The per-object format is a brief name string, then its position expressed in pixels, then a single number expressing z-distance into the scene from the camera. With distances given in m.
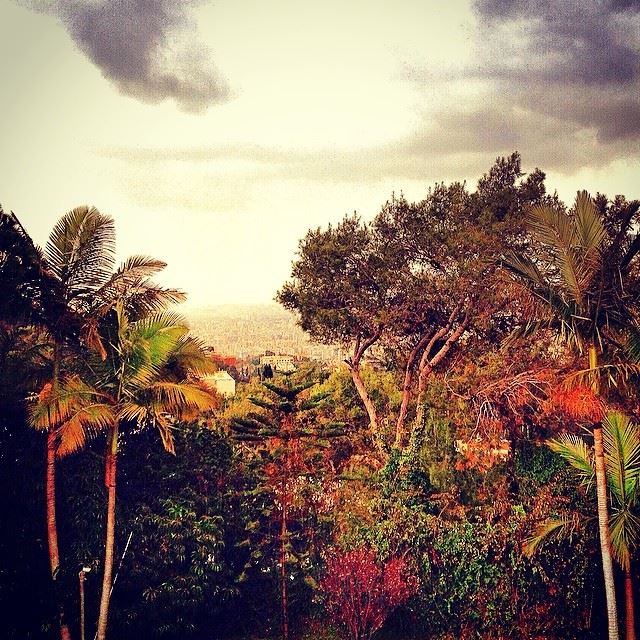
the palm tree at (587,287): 9.49
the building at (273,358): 78.57
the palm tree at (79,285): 10.97
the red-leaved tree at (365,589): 12.94
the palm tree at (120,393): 10.48
